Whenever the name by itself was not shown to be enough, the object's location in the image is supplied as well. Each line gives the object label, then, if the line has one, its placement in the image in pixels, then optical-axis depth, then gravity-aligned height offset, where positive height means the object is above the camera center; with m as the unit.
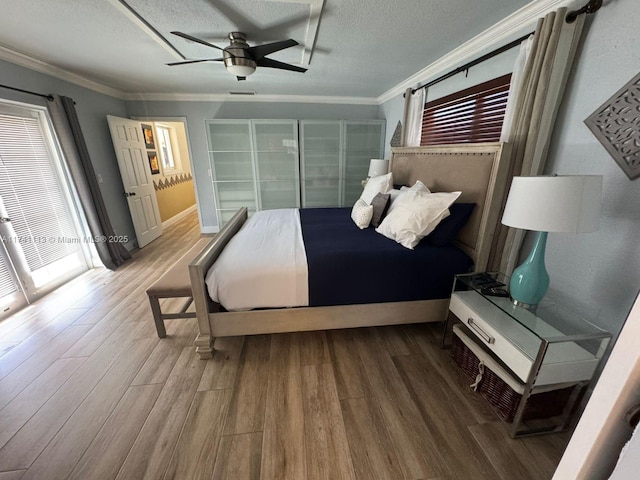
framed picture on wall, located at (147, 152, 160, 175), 4.67 -0.14
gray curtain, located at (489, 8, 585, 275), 1.49 +0.37
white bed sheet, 1.71 -0.79
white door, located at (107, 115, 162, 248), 3.67 -0.32
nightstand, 1.21 -0.94
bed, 1.78 -1.04
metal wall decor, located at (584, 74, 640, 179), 1.25 +0.14
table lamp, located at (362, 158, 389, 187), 3.64 -0.16
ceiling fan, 1.91 +0.75
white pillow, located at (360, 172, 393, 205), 2.71 -0.32
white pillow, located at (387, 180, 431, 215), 2.29 -0.34
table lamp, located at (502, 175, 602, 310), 1.15 -0.22
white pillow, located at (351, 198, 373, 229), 2.41 -0.55
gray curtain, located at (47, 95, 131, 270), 2.77 -0.21
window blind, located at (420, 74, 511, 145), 2.09 +0.37
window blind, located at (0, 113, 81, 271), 2.42 -0.37
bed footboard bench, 1.89 -0.95
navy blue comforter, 1.78 -0.78
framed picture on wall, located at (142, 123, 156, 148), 4.50 +0.32
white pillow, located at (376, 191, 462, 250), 1.94 -0.45
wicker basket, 1.31 -1.22
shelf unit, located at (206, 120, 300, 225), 4.25 -0.15
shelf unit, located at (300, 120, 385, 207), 4.36 -0.01
